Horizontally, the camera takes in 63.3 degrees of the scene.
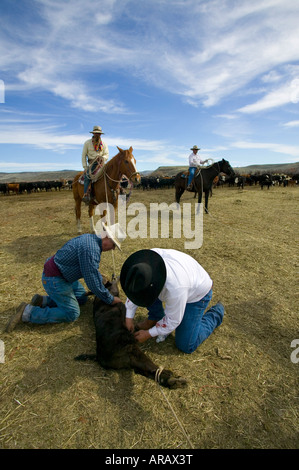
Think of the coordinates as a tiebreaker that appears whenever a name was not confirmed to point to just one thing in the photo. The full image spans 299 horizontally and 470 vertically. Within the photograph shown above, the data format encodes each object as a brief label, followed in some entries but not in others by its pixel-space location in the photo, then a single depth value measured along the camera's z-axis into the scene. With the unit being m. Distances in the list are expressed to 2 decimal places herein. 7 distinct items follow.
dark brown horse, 10.37
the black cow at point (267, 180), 23.03
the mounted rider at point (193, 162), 10.64
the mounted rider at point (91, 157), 6.65
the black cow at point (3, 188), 28.47
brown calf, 2.49
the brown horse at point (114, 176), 6.04
